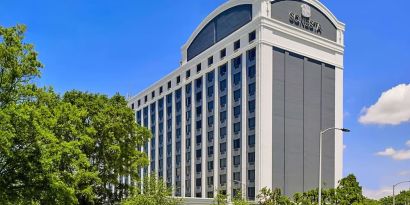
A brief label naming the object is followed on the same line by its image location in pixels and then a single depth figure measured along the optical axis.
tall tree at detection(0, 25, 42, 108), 26.73
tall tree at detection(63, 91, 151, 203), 41.47
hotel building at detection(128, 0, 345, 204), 69.81
